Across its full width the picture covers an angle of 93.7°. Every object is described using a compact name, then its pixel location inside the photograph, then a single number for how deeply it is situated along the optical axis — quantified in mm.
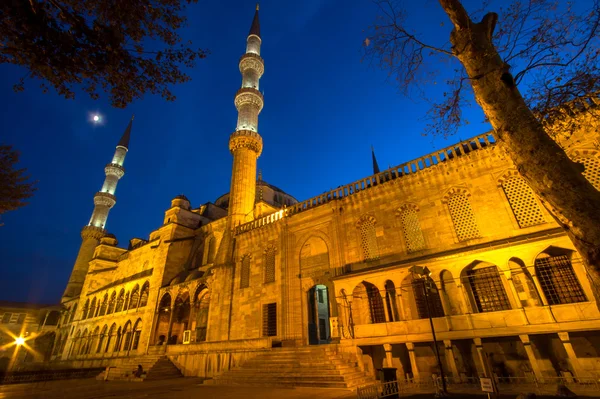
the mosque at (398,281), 9688
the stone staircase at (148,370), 17125
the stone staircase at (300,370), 10570
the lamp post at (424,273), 9820
